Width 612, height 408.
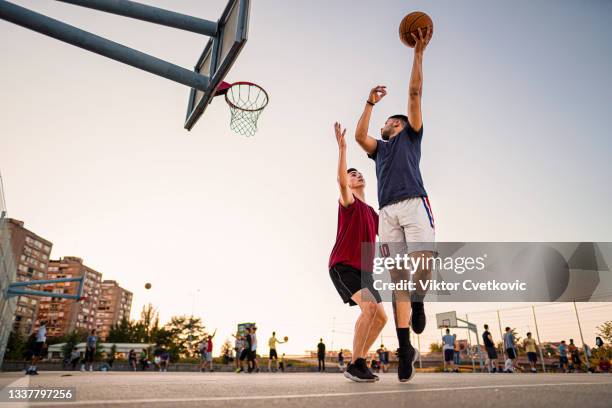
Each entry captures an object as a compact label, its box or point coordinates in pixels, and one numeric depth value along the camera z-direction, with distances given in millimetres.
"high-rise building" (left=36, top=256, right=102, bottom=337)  111444
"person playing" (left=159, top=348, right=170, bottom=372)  29062
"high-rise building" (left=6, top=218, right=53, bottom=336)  85812
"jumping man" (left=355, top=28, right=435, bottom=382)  3367
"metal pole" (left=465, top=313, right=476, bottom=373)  27297
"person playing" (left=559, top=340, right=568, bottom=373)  19797
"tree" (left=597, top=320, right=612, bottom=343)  21281
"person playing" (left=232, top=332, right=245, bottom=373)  17970
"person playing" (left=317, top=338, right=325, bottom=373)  21534
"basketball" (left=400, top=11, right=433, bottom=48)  4289
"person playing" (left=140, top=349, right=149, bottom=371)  29872
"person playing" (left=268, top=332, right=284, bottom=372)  19219
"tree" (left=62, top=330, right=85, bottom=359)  51581
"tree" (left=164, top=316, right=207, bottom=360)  57656
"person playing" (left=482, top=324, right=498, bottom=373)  16672
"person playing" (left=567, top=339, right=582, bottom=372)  20297
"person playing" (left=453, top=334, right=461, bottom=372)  21830
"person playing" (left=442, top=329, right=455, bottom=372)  17453
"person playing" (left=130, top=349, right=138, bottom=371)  30219
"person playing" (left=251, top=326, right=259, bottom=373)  16891
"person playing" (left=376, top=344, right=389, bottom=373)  26625
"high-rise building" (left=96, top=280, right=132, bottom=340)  136125
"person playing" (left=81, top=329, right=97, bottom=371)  20328
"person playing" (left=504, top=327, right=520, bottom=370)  16719
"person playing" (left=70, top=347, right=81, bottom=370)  25638
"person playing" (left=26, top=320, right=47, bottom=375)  12899
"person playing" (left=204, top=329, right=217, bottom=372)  23234
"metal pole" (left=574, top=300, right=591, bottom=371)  19641
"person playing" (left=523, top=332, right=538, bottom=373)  17875
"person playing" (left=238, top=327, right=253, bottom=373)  16969
